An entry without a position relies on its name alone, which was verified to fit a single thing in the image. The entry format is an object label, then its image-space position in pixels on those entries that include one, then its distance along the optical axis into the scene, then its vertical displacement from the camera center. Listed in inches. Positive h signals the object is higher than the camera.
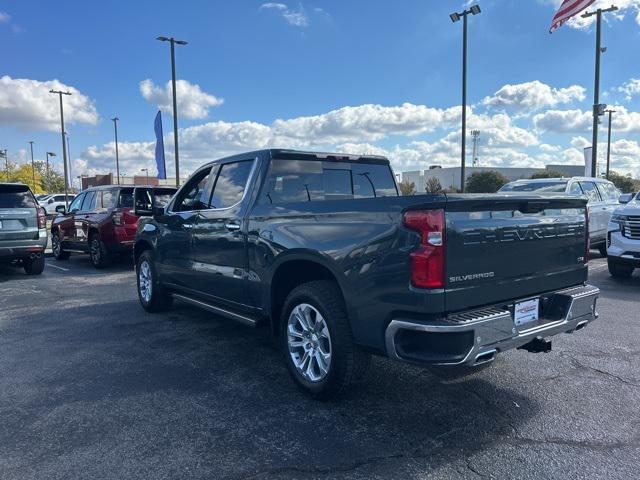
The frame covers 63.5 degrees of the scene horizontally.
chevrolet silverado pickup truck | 123.7 -20.0
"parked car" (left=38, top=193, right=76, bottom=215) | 1389.0 -6.3
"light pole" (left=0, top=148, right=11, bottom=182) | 2962.6 +239.2
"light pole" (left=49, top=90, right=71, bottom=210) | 1348.4 +141.8
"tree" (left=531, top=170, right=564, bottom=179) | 1893.7 +72.1
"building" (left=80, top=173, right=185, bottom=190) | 2878.9 +112.2
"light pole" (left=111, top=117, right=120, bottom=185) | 2320.9 +332.1
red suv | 430.6 -19.7
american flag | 634.8 +229.5
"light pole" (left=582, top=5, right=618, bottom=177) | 762.8 +170.2
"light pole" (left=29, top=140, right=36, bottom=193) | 2859.3 +118.8
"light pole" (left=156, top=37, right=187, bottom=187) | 808.3 +196.0
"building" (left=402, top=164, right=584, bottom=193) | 3046.3 +141.2
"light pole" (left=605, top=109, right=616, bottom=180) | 1729.1 +171.5
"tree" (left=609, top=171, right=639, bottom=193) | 1978.2 +42.4
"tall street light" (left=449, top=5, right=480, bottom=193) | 768.3 +212.9
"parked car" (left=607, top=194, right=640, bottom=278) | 331.6 -30.1
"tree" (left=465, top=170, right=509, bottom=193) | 1948.8 +51.7
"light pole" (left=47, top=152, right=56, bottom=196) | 3189.0 +130.7
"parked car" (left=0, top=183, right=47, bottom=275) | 381.1 -19.3
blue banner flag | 856.9 +82.6
